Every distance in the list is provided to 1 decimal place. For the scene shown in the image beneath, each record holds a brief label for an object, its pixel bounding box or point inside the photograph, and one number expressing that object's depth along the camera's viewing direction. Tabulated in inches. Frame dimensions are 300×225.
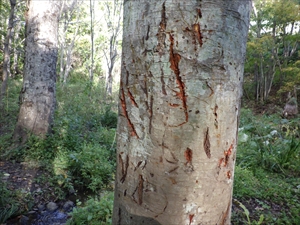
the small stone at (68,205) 121.3
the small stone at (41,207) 116.0
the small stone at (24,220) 105.2
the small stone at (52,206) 117.8
